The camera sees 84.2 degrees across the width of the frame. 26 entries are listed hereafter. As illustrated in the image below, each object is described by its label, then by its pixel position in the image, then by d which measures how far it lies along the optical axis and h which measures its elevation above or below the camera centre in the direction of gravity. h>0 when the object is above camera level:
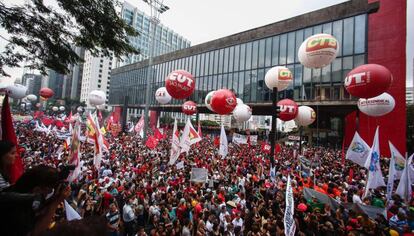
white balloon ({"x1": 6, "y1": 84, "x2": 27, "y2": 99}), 14.66 +1.50
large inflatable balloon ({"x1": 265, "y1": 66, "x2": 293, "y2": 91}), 10.63 +2.46
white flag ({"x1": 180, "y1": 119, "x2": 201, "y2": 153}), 10.14 -0.57
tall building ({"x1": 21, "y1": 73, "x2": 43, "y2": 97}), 117.38 +15.39
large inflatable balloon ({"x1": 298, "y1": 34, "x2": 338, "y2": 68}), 9.09 +3.33
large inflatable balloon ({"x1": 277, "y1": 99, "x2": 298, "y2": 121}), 11.88 +1.07
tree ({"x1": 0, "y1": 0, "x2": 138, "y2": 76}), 4.68 +1.88
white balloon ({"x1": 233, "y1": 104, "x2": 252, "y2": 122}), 13.79 +0.87
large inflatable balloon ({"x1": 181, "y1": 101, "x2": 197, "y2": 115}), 17.07 +1.23
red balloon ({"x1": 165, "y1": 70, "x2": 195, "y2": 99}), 9.03 +1.62
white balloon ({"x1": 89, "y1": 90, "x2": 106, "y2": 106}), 18.92 +1.74
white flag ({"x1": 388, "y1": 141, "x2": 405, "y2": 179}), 9.85 -1.08
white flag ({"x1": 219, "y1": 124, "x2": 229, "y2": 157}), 12.32 -1.00
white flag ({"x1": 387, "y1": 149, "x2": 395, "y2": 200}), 7.28 -1.41
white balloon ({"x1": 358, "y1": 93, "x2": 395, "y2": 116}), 11.38 +1.57
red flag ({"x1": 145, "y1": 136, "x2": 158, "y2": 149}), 13.92 -1.21
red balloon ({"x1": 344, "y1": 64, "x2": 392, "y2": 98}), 8.19 +2.00
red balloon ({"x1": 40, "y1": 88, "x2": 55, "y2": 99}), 21.16 +2.11
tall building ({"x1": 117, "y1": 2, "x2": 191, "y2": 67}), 89.63 +39.46
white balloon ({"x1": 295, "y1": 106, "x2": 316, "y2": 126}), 14.51 +0.96
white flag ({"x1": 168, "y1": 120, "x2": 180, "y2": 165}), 9.68 -1.08
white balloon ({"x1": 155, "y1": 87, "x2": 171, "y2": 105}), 14.99 +1.81
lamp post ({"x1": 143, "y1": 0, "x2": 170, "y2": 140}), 18.09 +8.46
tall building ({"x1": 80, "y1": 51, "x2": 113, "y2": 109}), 90.12 +17.36
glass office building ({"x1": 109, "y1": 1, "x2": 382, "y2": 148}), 20.17 +7.83
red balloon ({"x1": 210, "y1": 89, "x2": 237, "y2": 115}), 10.33 +1.15
